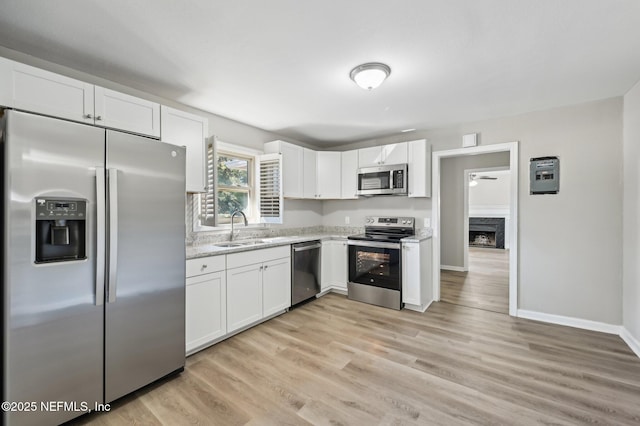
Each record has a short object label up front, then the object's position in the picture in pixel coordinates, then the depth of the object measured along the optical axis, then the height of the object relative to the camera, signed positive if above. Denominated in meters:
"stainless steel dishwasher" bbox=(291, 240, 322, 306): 3.58 -0.80
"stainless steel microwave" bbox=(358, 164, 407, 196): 3.92 +0.49
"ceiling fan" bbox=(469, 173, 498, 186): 8.74 +1.13
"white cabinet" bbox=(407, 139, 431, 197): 3.82 +0.63
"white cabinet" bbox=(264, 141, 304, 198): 3.94 +0.70
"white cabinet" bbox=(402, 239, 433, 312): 3.52 -0.82
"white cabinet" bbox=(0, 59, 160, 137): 1.74 +0.81
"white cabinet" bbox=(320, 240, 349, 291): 4.15 -0.80
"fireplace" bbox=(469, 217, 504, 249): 8.85 -0.62
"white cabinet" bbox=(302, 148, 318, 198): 4.34 +0.64
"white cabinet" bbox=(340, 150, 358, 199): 4.41 +0.63
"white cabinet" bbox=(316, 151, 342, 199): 4.54 +0.63
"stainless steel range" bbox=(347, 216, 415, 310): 3.63 -0.74
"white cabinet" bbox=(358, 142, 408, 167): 3.99 +0.88
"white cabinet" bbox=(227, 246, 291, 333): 2.79 -0.81
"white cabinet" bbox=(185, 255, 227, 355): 2.40 -0.82
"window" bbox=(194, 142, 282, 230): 3.64 +0.39
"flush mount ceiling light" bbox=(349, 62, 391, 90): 2.22 +1.15
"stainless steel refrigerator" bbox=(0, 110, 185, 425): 1.49 -0.33
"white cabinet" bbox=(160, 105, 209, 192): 2.53 +0.73
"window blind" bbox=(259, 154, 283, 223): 3.71 +0.33
